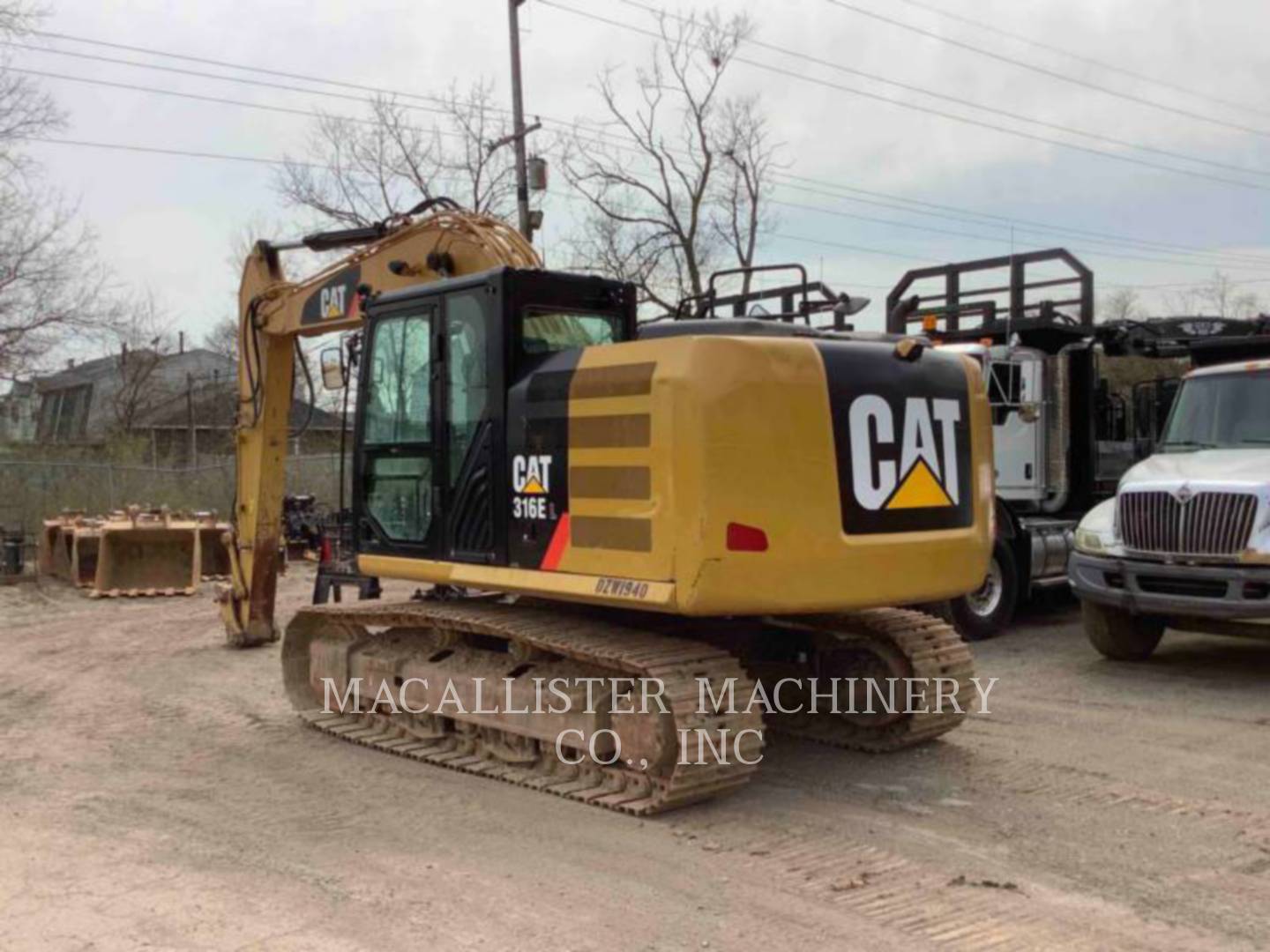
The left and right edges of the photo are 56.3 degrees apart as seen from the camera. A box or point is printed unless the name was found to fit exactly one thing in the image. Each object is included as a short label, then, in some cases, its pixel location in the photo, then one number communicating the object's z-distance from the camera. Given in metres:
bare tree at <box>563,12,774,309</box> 28.95
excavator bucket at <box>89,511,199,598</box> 14.30
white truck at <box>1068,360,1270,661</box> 8.34
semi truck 11.26
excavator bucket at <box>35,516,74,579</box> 15.14
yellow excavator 5.14
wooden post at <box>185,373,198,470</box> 24.60
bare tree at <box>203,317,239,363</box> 46.47
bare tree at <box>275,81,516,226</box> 28.72
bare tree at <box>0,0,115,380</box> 19.88
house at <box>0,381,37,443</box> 24.53
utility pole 21.05
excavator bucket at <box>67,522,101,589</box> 14.46
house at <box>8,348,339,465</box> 35.22
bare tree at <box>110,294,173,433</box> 35.41
